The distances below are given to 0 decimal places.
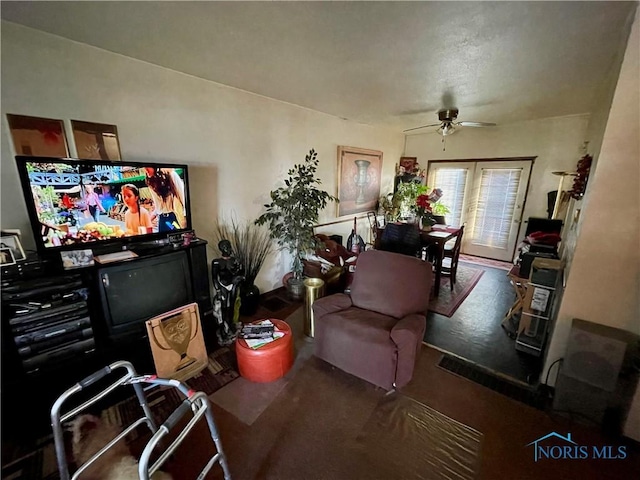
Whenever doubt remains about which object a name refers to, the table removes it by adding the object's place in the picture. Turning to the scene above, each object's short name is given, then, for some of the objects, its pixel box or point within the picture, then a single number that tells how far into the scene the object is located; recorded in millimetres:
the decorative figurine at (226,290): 2389
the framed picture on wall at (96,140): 1879
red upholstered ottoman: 1945
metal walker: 921
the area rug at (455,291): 3121
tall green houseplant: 3014
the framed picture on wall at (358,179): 4309
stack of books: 1986
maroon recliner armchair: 1837
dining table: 3293
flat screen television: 1603
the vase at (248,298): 2867
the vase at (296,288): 3346
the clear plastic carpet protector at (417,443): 1439
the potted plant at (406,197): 4656
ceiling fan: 3092
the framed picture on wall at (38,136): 1665
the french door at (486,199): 4582
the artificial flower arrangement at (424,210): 3691
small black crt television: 1818
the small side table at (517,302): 2629
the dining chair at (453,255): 3617
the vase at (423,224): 3688
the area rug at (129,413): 1407
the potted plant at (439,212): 4516
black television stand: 1493
